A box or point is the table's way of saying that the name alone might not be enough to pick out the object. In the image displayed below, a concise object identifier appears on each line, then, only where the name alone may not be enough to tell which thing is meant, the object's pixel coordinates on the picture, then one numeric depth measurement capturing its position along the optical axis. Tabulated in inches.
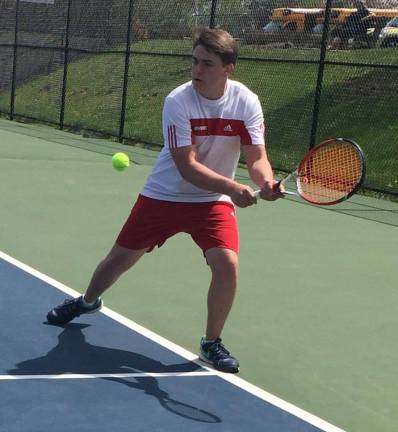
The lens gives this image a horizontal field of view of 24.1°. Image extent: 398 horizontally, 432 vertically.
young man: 167.6
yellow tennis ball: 321.7
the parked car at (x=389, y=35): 658.4
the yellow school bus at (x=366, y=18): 575.5
